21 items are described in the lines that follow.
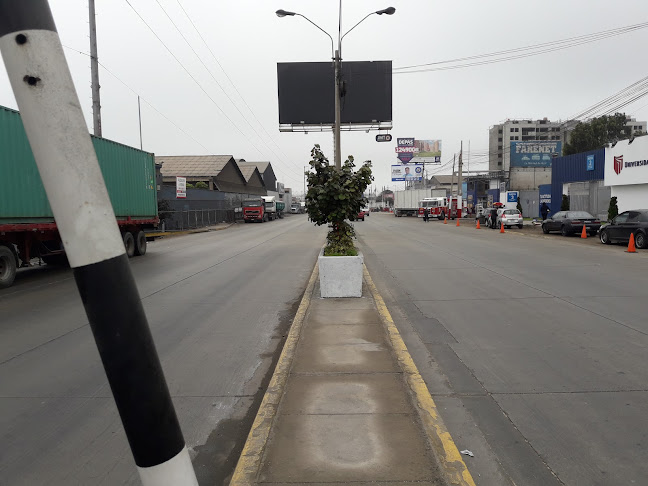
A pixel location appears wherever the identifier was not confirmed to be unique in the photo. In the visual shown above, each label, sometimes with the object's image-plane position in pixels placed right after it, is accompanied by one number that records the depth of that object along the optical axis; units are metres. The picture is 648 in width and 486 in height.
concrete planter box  9.27
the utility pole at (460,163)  55.03
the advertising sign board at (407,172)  82.44
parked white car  35.97
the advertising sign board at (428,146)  90.03
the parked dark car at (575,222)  26.69
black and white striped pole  1.49
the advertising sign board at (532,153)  53.28
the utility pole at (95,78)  20.42
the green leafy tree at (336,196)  9.60
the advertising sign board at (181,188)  36.66
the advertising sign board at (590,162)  35.56
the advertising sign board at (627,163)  28.83
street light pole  17.48
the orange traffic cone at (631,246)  18.39
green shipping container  11.66
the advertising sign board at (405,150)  79.69
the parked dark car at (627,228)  19.42
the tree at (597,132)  69.38
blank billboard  27.70
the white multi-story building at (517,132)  130.48
